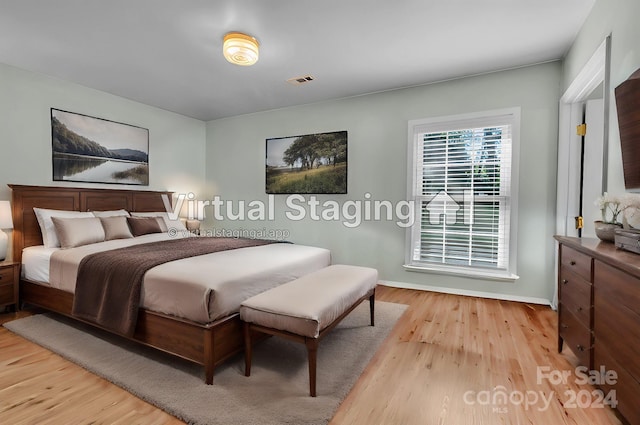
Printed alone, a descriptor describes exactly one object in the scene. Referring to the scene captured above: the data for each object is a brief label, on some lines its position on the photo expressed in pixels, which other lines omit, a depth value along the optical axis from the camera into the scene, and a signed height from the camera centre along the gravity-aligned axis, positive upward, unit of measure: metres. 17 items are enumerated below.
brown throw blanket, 2.18 -0.62
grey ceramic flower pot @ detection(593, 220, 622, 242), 1.82 -0.14
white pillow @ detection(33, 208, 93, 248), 3.17 -0.23
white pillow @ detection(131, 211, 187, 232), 4.13 -0.25
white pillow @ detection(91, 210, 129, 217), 3.68 -0.12
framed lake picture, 3.64 +0.71
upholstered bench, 1.77 -0.66
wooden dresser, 1.30 -0.55
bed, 1.92 -0.63
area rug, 1.65 -1.12
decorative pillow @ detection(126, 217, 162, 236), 3.79 -0.28
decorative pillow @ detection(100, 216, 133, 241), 3.46 -0.28
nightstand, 2.94 -0.78
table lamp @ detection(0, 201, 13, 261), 2.97 -0.19
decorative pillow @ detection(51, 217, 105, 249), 3.06 -0.29
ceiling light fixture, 2.62 +1.38
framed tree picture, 4.38 +0.63
